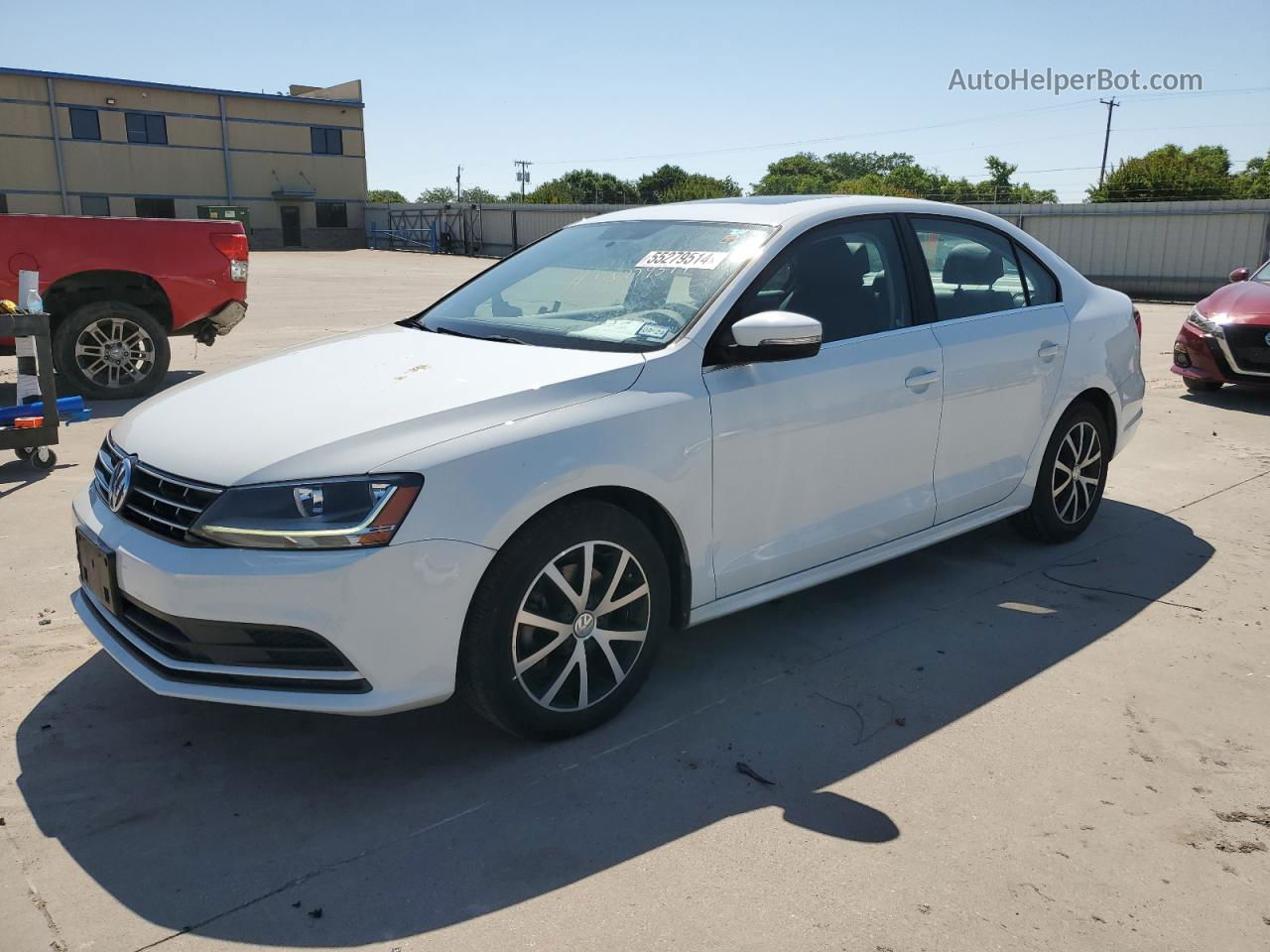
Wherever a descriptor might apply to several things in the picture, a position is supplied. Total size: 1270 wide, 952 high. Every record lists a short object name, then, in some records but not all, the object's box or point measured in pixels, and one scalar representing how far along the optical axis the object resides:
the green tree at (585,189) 74.12
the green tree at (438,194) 124.79
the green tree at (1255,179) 52.13
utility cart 6.08
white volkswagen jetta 2.85
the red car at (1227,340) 9.27
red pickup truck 8.43
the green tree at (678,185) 61.08
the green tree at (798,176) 98.01
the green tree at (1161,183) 38.91
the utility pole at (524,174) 60.03
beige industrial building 44.06
